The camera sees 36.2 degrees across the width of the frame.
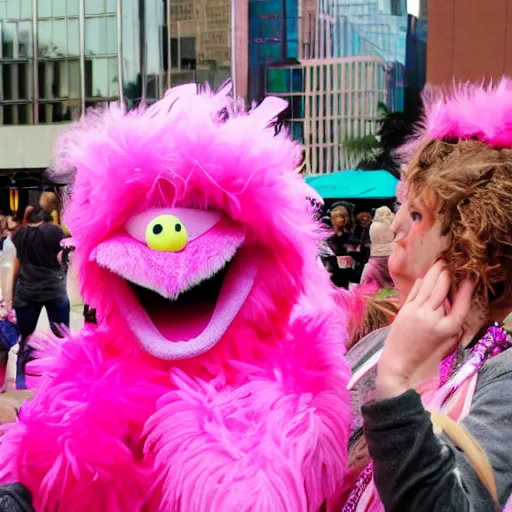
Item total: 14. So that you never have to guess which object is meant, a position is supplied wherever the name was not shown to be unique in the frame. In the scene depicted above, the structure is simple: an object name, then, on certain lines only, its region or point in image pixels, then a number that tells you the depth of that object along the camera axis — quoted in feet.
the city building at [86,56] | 63.46
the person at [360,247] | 22.98
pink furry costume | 4.66
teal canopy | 37.45
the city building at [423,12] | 59.44
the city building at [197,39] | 61.82
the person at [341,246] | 21.65
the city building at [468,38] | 34.86
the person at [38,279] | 20.44
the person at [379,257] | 12.19
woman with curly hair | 3.49
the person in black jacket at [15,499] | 4.58
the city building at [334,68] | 57.72
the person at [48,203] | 21.84
